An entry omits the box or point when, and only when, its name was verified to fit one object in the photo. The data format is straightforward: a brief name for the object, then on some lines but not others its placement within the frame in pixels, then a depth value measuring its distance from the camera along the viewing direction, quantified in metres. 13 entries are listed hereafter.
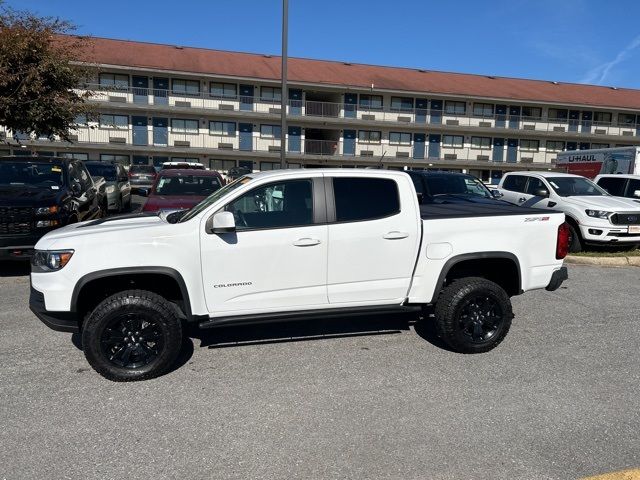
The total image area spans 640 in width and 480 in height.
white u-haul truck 15.60
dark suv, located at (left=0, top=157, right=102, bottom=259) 7.04
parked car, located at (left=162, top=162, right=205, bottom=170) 24.54
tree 10.43
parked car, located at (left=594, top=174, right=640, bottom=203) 12.45
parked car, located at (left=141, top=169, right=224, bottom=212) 8.55
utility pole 10.96
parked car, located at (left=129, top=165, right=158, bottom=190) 23.83
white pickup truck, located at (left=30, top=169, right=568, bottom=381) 3.97
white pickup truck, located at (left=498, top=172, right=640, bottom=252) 9.68
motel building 36.00
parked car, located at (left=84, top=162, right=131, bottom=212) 13.13
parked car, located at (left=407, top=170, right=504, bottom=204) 10.05
